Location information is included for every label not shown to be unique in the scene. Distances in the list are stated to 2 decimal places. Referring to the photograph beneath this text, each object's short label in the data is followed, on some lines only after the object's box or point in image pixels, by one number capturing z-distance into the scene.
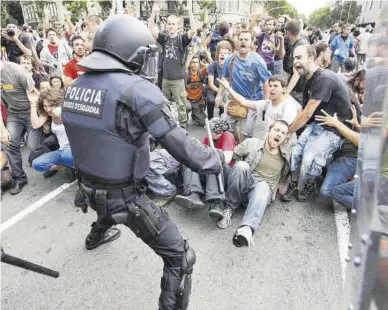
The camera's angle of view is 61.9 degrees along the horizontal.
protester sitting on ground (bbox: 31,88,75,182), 3.88
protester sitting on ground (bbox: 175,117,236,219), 3.14
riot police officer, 1.64
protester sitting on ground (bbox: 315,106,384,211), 3.20
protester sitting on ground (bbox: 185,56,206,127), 5.91
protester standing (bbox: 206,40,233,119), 5.36
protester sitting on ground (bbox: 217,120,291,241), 3.00
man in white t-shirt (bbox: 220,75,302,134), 3.74
